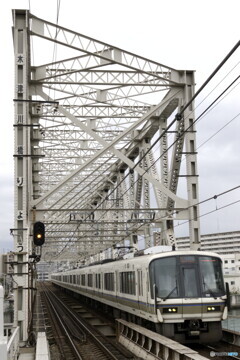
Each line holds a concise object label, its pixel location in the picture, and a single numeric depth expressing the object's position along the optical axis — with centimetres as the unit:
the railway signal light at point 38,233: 1428
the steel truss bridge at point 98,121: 1631
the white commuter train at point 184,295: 1310
